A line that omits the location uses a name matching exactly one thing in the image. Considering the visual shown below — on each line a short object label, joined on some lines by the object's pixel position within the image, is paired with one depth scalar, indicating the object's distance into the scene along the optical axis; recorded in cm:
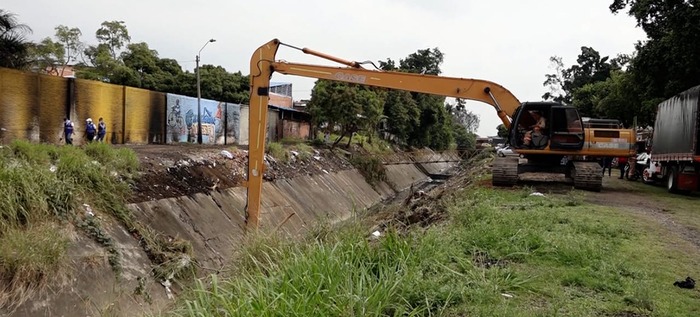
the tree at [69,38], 4094
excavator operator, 1398
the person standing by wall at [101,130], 2082
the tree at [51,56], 3106
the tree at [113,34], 4225
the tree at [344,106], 3155
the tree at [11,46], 1642
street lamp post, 2875
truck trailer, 1345
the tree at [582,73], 5847
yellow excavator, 1155
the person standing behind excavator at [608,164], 2221
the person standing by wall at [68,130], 1903
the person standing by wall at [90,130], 1991
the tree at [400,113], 4388
